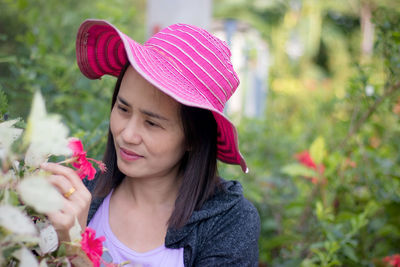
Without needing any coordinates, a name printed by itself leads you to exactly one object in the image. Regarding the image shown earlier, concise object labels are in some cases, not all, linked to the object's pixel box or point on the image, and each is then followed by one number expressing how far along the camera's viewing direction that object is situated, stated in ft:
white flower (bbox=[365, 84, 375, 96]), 6.57
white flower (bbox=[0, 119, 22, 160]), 2.38
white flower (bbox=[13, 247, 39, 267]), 2.11
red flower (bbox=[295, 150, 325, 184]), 6.72
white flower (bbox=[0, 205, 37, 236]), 1.94
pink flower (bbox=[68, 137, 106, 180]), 2.90
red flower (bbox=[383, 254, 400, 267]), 5.54
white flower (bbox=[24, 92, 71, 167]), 1.95
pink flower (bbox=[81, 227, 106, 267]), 2.60
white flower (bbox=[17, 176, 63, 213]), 1.93
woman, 3.88
